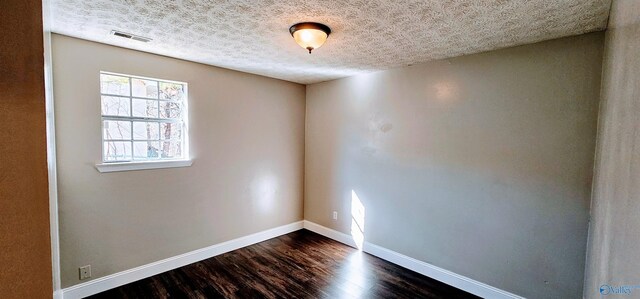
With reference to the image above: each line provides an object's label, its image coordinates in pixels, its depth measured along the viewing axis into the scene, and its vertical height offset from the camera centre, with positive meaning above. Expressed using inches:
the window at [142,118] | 102.1 +6.9
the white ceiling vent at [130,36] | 86.0 +32.8
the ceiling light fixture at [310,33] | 75.4 +29.5
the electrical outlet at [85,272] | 96.2 -49.3
